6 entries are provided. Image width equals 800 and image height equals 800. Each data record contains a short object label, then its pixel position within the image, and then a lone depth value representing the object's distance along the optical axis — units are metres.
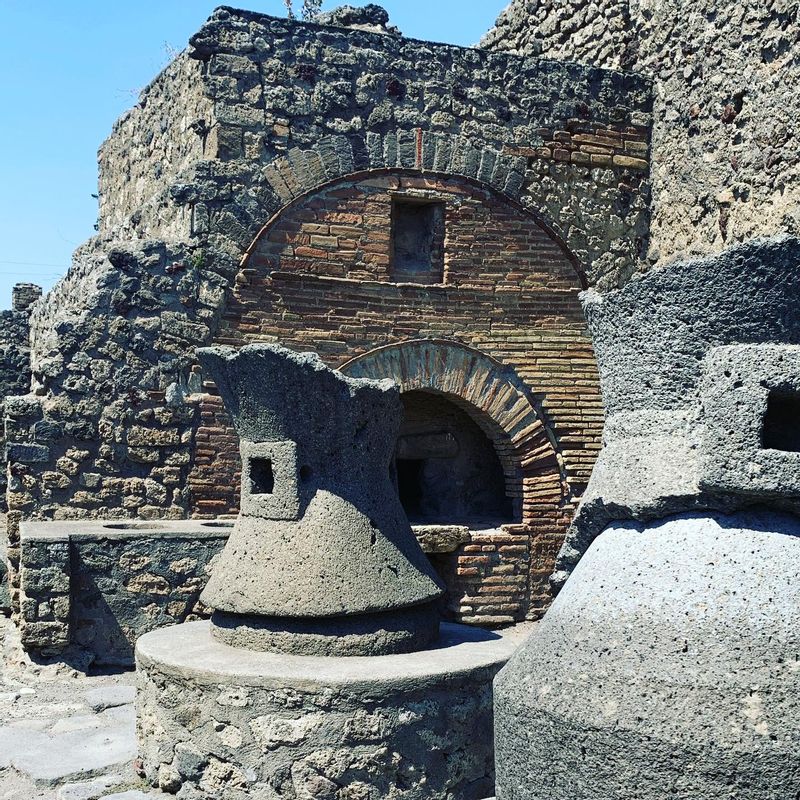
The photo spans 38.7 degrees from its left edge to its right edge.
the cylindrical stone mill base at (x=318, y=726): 4.17
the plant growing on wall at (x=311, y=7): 13.24
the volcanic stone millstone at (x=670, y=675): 2.29
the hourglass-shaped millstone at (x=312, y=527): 4.62
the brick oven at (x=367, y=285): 7.66
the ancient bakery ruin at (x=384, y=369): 2.85
